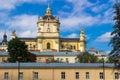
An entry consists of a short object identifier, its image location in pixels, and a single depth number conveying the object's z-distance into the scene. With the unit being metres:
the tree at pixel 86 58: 83.70
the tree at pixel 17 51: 73.46
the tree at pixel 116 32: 39.95
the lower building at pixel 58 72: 51.29
